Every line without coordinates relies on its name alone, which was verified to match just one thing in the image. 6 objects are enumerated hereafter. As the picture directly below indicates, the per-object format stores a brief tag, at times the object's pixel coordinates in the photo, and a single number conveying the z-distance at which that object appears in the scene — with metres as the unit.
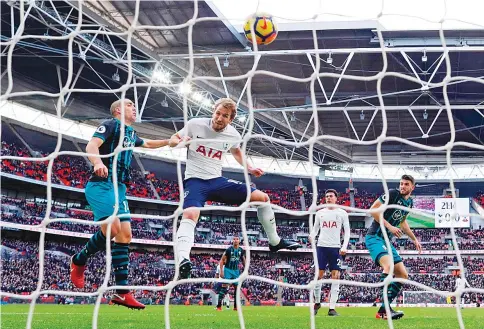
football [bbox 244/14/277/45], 9.20
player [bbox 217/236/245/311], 12.47
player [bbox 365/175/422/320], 7.01
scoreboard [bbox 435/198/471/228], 34.05
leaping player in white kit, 5.31
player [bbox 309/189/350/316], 9.50
